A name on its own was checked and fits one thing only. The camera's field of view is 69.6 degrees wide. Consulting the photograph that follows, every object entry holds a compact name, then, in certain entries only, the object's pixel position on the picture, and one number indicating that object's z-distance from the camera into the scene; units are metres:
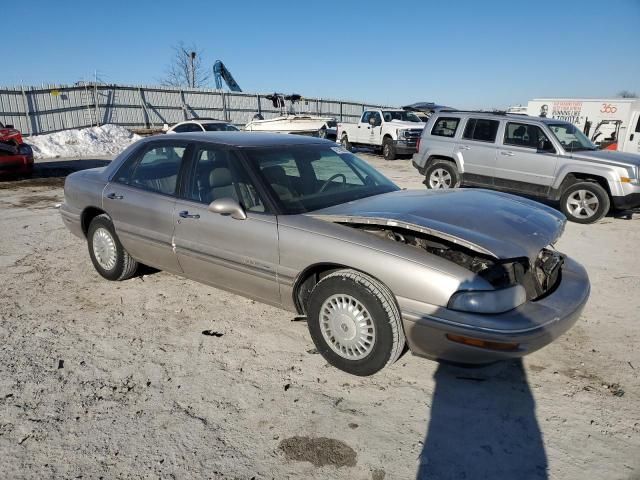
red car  11.56
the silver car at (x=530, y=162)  7.92
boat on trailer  20.41
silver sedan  2.74
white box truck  16.28
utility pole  46.44
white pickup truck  18.08
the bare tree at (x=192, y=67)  46.34
